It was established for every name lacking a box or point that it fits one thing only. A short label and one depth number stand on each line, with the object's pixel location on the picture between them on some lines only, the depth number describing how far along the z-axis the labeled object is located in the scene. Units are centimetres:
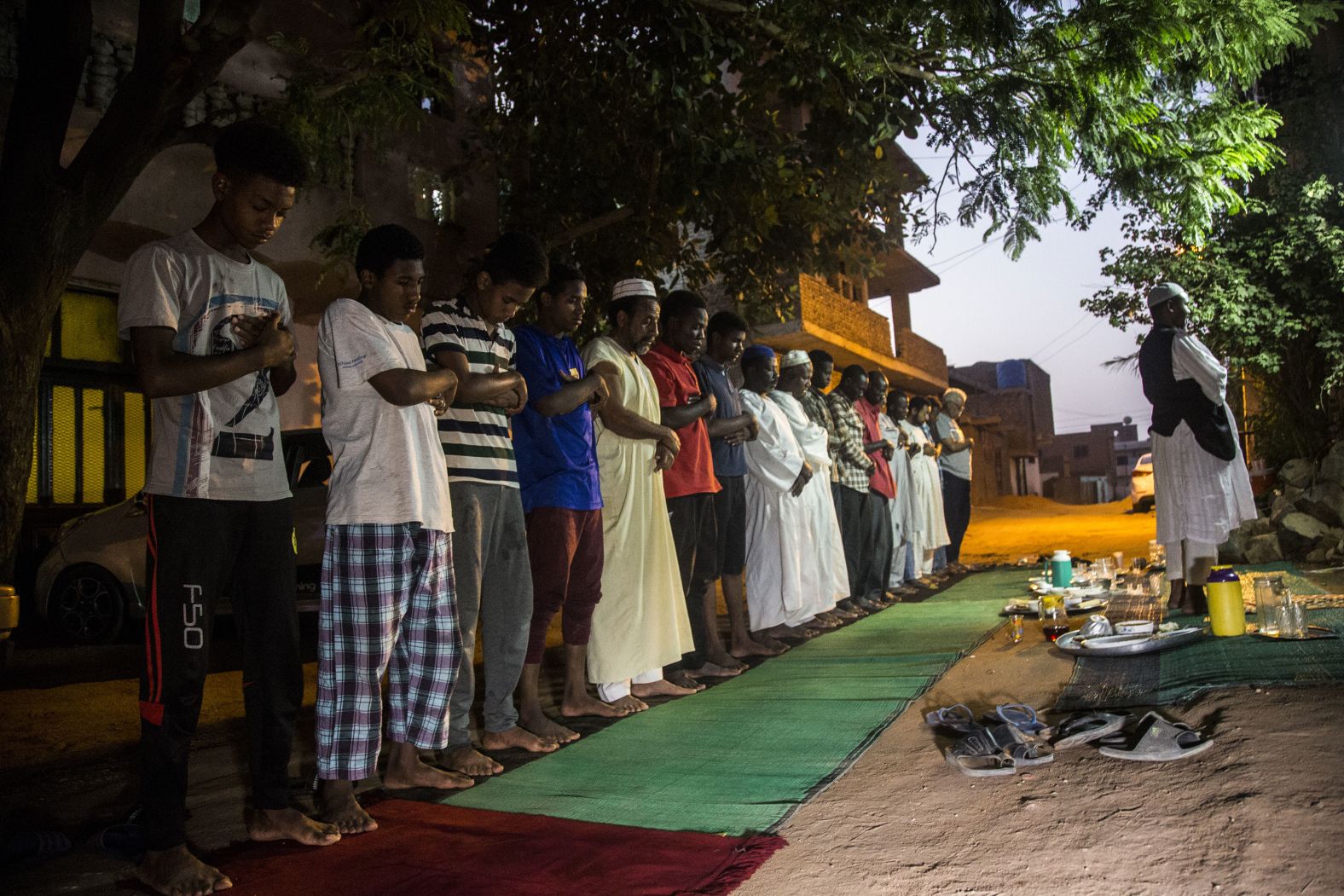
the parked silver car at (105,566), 747
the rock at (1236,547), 976
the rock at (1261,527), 983
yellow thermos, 451
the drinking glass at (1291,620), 429
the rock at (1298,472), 1041
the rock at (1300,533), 912
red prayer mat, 224
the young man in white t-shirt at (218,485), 243
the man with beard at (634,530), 440
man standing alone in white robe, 557
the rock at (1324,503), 923
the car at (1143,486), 2225
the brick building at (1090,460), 5547
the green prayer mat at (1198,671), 359
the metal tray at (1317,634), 419
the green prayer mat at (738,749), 280
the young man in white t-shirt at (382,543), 287
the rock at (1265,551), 942
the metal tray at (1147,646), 439
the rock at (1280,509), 979
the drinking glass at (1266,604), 442
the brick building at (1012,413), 3606
